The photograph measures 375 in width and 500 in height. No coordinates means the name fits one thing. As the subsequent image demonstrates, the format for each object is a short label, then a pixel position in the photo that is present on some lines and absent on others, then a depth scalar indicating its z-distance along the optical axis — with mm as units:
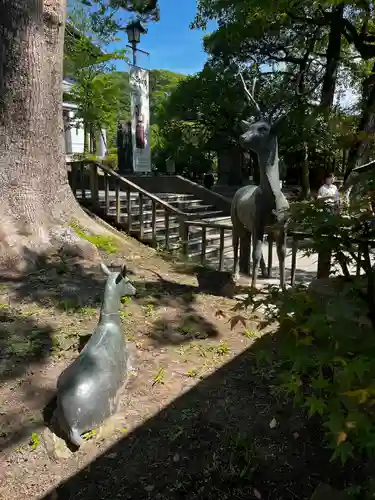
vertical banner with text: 12680
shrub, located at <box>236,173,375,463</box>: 1299
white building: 21567
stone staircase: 8445
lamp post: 12789
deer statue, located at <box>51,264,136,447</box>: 2826
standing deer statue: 4742
